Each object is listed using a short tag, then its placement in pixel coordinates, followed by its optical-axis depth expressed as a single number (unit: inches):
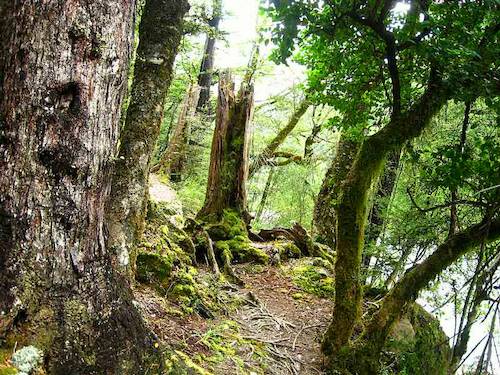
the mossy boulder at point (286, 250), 337.3
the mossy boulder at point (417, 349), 212.8
